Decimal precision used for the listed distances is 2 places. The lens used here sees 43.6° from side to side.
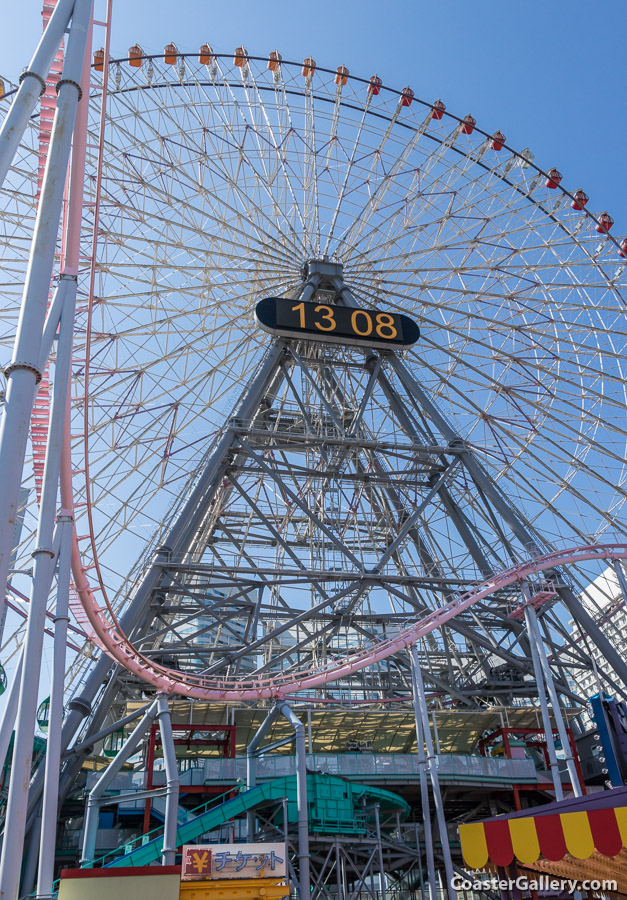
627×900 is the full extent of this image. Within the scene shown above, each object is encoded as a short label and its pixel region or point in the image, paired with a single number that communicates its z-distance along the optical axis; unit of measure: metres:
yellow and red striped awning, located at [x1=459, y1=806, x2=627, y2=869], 9.53
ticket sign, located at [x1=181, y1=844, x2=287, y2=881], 11.72
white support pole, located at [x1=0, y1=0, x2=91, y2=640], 6.78
